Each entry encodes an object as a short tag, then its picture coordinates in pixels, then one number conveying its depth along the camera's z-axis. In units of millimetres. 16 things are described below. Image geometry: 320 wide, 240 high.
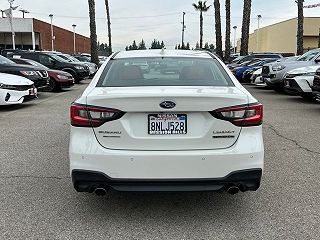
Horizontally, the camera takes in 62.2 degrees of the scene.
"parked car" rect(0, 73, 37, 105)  6668
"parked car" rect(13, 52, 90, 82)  12039
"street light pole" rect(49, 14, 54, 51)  35310
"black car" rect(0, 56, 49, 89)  8281
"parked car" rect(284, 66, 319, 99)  7720
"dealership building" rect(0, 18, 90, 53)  33105
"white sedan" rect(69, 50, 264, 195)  2241
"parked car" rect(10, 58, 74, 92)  10165
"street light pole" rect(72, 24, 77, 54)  43908
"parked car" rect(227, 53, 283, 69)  16163
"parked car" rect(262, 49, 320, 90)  8955
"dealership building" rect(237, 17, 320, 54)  36556
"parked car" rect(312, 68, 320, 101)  6383
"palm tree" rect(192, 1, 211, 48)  39456
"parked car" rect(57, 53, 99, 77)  14057
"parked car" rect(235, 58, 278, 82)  12815
